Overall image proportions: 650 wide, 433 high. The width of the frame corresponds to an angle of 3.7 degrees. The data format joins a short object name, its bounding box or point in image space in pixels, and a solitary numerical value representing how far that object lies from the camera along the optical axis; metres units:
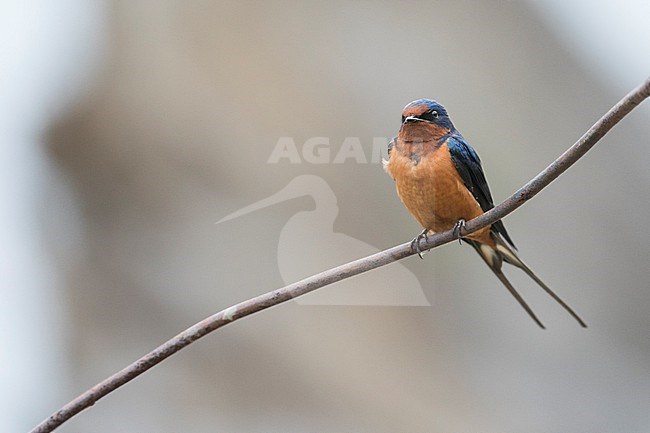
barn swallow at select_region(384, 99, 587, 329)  5.38
